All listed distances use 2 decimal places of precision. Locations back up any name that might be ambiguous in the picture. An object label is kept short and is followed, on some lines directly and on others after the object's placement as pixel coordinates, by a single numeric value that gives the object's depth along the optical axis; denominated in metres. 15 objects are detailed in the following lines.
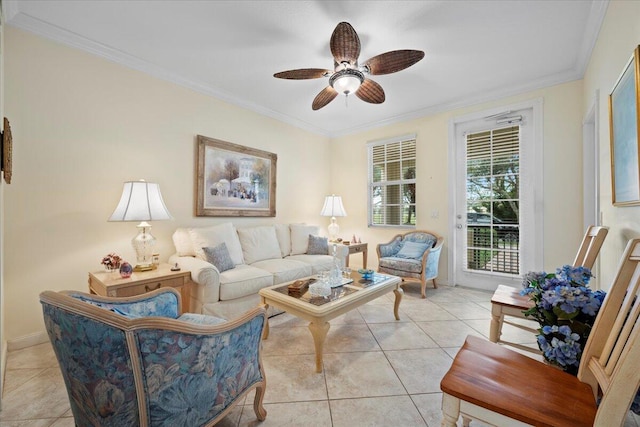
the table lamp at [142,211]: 2.17
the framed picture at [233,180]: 3.23
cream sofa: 2.36
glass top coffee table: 1.80
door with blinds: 3.31
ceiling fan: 1.90
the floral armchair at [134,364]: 0.88
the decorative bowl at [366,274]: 2.57
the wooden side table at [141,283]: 1.97
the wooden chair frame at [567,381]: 0.75
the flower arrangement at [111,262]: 2.20
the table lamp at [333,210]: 4.39
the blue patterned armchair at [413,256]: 3.40
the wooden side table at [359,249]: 4.10
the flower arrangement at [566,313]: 1.15
